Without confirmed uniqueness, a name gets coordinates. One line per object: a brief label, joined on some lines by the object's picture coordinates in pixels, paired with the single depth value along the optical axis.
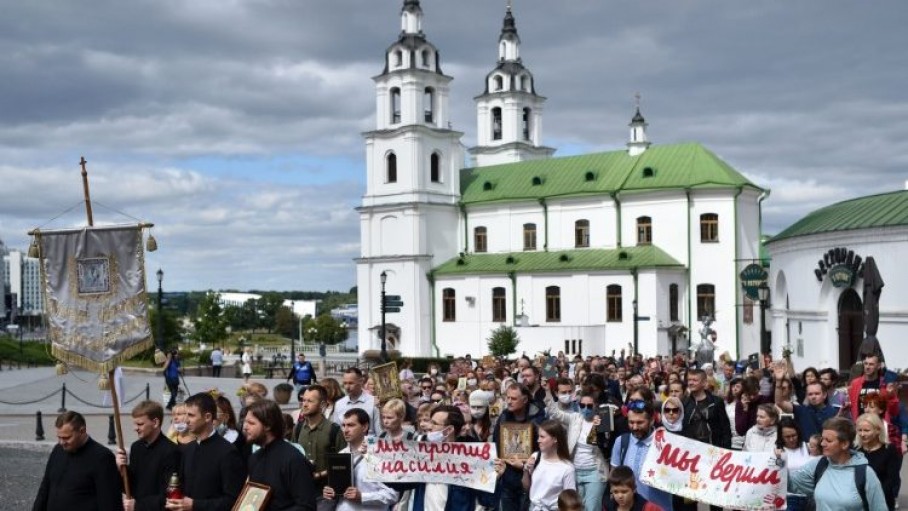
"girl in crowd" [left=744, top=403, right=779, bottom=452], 10.30
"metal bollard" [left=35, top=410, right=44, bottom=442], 22.19
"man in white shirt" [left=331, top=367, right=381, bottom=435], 11.46
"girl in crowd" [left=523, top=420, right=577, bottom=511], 9.12
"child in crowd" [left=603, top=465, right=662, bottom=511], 7.89
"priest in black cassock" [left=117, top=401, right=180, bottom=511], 8.22
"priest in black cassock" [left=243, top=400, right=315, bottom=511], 7.55
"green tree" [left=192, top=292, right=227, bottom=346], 89.25
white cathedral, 61.47
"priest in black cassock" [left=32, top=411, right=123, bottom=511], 8.00
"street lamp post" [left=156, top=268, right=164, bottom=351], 39.59
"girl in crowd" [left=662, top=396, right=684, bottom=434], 10.19
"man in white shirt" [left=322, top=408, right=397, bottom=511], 8.55
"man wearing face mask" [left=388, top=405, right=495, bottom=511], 9.83
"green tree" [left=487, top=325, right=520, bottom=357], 60.41
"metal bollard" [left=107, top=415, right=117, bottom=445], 20.67
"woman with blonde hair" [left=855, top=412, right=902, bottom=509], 8.73
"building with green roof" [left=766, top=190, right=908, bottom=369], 35.50
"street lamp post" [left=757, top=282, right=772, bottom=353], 27.62
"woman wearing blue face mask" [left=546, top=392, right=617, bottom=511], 10.07
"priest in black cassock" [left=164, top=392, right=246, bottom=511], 7.62
